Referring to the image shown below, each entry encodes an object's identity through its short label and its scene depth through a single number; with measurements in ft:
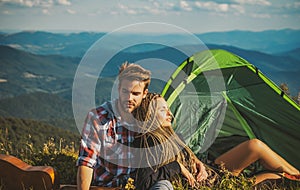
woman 11.75
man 11.16
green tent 16.30
